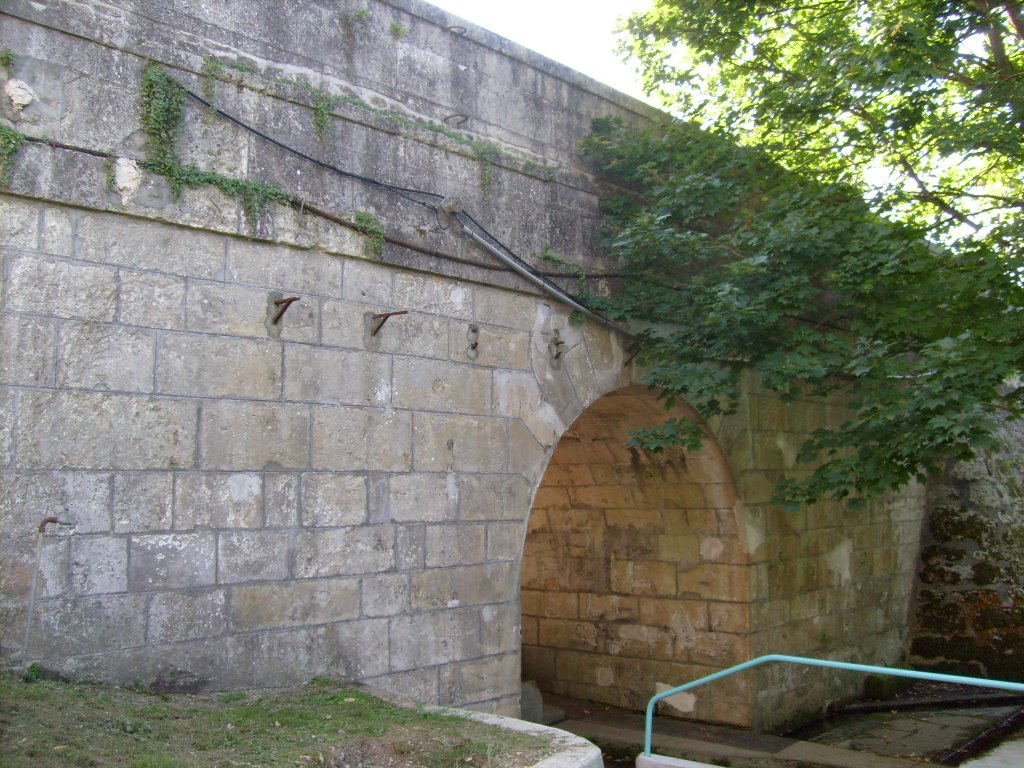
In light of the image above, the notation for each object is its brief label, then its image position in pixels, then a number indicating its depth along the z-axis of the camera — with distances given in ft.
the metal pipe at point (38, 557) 12.94
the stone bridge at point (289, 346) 13.80
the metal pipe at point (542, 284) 19.62
